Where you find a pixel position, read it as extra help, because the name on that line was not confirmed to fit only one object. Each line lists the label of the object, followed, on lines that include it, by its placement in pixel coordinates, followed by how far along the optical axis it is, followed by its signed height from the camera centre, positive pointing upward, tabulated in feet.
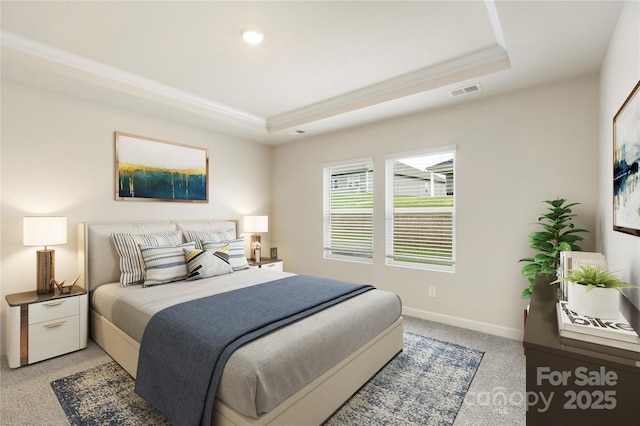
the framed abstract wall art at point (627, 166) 4.74 +0.81
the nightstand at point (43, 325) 8.20 -3.24
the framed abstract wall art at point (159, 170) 11.50 +1.67
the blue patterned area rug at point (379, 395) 6.23 -4.20
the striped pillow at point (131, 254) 10.00 -1.44
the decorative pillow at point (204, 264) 10.33 -1.85
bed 4.91 -2.67
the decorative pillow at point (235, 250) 11.80 -1.56
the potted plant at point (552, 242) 8.11 -0.82
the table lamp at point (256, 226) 14.85 -0.71
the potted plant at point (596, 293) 3.94 -1.06
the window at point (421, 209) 11.50 +0.11
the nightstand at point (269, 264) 14.32 -2.50
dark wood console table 3.21 -1.88
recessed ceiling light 7.52 +4.40
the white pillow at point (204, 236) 12.09 -1.01
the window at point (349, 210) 13.75 +0.07
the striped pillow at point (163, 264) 9.84 -1.77
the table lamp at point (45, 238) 8.62 -0.79
